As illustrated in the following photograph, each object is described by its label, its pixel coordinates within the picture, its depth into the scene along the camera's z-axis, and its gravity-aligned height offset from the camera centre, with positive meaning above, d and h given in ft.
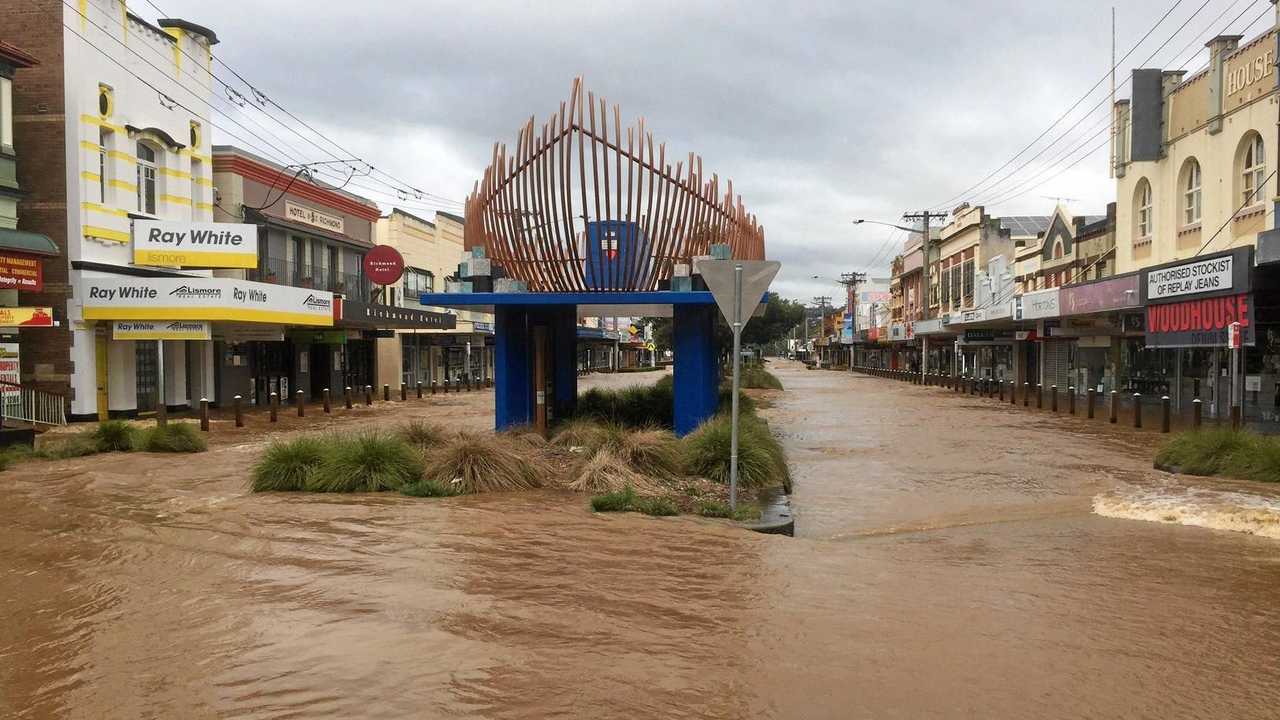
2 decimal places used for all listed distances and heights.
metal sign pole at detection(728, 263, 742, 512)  30.78 +0.70
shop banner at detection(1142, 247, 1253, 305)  59.41 +4.91
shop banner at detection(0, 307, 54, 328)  64.90 +2.18
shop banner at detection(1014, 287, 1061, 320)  98.84 +4.78
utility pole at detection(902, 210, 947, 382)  188.03 +20.09
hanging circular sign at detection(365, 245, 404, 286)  109.40 +9.71
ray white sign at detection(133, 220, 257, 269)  79.71 +8.91
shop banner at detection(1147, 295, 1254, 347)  59.67 +1.88
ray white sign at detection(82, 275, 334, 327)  74.43 +3.97
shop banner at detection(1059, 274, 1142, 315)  78.07 +4.72
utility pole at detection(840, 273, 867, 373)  323.16 +19.16
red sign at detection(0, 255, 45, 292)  64.03 +5.29
